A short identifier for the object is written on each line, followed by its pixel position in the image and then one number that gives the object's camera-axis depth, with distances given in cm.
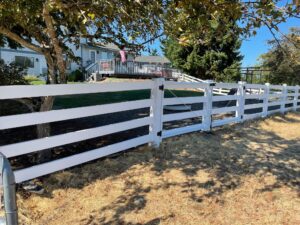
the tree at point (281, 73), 1560
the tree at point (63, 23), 287
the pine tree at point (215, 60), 2287
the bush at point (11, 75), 493
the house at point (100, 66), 2046
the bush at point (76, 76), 2193
